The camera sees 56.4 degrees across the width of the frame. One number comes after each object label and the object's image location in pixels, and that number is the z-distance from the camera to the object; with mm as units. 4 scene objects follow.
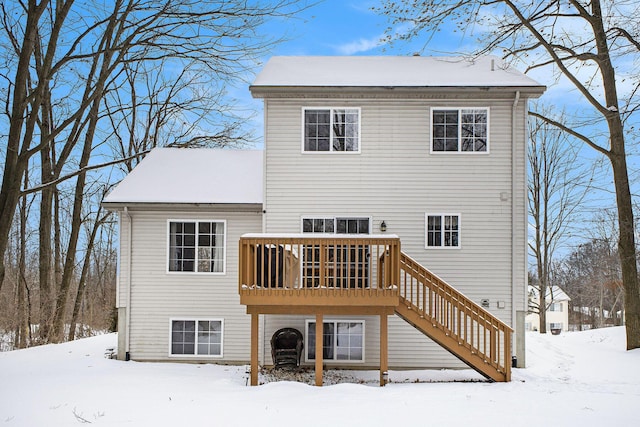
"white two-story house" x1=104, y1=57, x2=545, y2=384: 13492
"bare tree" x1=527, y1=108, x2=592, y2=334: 24312
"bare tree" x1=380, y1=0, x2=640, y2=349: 13898
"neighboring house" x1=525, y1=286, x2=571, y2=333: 47250
